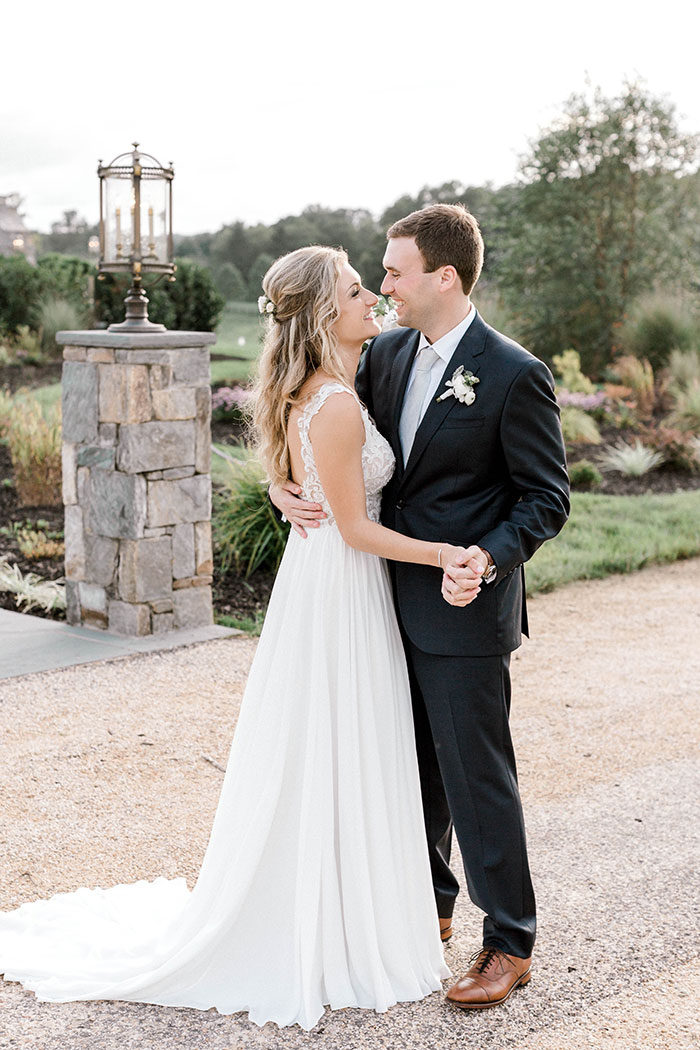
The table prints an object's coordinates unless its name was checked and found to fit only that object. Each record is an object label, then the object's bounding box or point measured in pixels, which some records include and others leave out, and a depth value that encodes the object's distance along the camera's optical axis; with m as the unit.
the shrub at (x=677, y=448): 11.65
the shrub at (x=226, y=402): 12.02
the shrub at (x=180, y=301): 16.72
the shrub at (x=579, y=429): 12.19
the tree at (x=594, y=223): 17.30
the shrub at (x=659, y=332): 15.16
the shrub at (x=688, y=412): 12.33
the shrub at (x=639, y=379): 13.29
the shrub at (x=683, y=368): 13.74
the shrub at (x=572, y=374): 14.18
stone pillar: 5.77
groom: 2.63
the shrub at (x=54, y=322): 16.94
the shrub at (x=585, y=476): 10.77
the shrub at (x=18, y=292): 17.89
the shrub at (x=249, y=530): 7.27
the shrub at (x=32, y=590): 6.55
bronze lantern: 6.02
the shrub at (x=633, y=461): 11.19
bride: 2.73
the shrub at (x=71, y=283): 17.91
